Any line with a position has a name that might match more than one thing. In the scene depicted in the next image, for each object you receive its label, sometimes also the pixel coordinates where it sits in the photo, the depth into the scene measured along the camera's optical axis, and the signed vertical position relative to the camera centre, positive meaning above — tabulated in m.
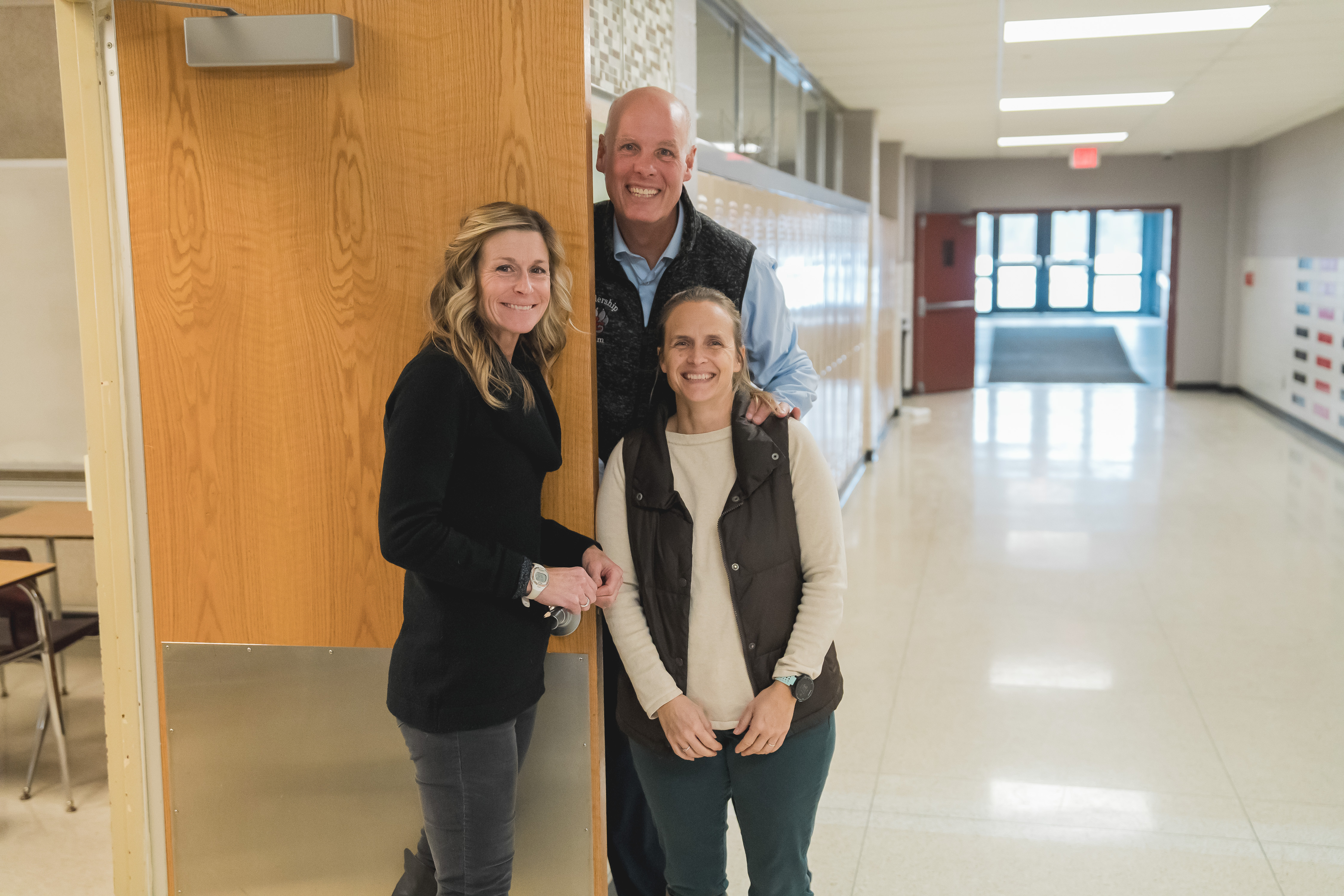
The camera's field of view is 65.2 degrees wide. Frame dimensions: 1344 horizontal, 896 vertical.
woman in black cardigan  1.66 -0.36
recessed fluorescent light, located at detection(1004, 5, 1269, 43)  5.50 +1.49
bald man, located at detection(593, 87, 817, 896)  2.02 +0.08
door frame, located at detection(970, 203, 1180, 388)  13.58 +0.27
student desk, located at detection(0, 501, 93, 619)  3.77 -0.77
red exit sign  11.96 +1.65
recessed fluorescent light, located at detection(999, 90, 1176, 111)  8.33 +1.63
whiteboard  4.47 -0.03
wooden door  1.89 +0.09
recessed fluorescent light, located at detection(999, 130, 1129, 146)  11.22 +1.78
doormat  15.81 -0.91
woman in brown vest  1.85 -0.50
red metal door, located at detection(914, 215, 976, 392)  13.57 +0.09
